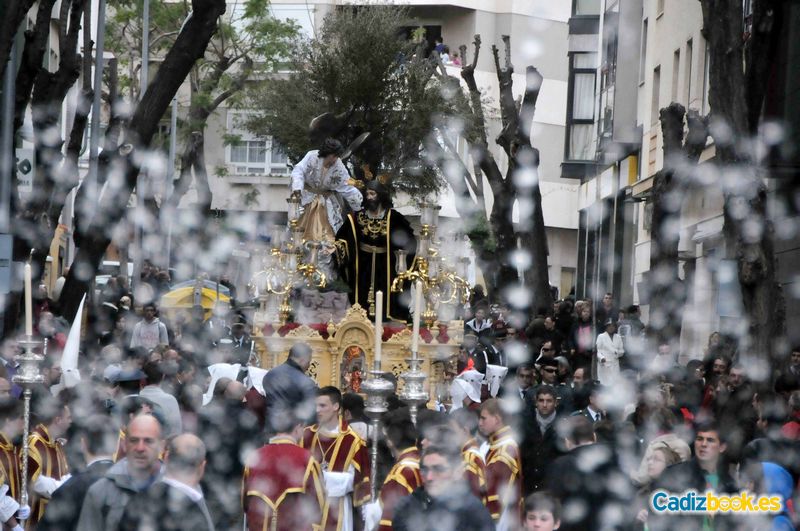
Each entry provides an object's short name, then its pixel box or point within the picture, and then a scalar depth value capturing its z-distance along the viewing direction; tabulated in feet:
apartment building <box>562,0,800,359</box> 120.97
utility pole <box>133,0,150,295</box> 189.28
